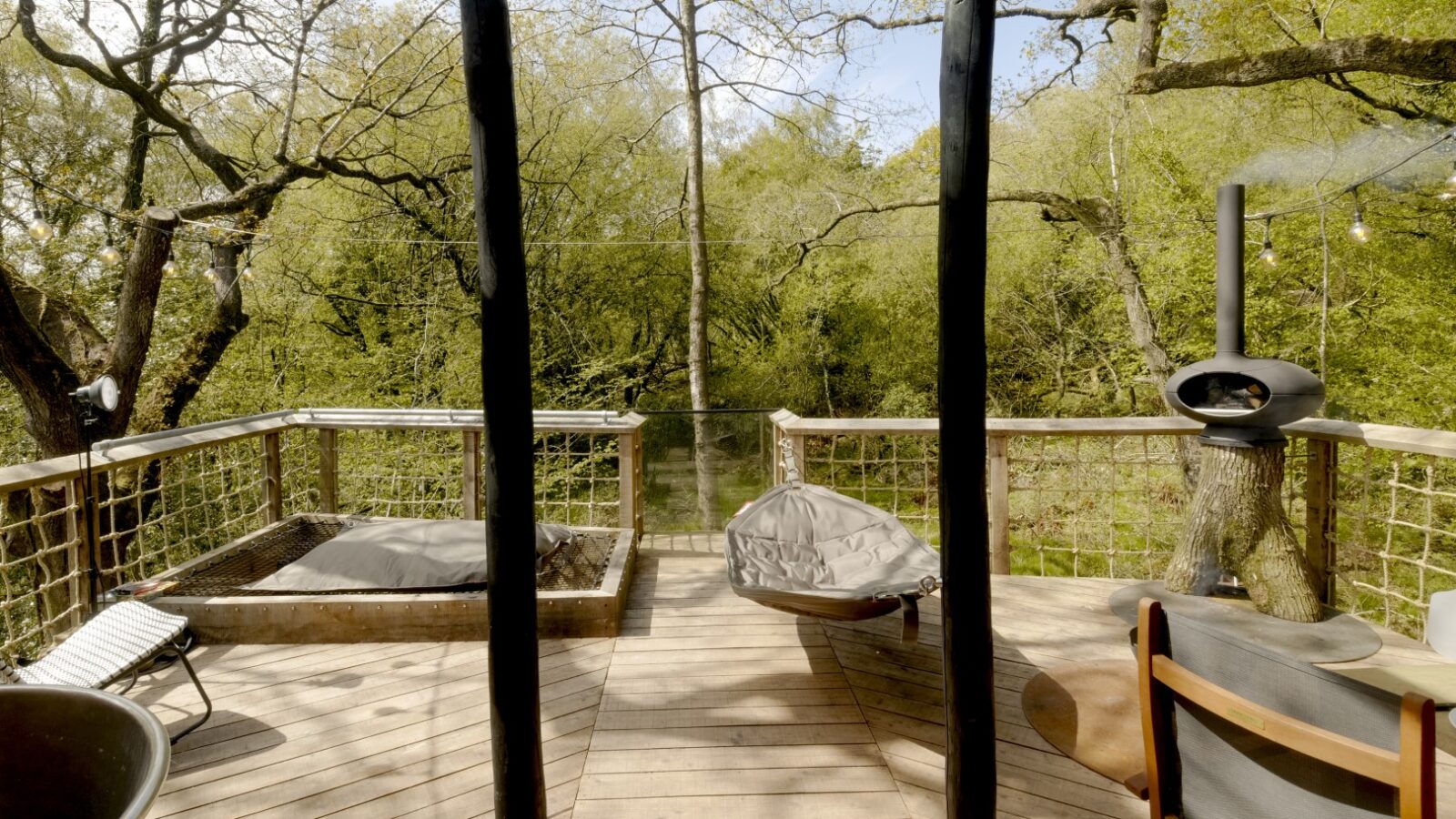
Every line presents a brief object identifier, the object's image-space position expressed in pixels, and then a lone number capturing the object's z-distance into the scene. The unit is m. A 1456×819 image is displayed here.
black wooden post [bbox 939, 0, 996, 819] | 0.95
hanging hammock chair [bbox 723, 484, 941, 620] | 2.31
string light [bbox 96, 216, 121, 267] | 4.56
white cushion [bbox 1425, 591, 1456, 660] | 1.82
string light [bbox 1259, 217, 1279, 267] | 4.72
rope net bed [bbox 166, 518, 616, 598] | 2.91
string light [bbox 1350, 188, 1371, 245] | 4.48
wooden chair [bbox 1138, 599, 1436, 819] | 0.84
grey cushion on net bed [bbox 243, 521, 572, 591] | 2.90
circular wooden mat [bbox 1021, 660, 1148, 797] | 1.93
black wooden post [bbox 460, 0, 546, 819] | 0.98
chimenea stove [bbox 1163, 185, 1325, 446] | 2.94
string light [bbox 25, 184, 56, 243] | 4.36
